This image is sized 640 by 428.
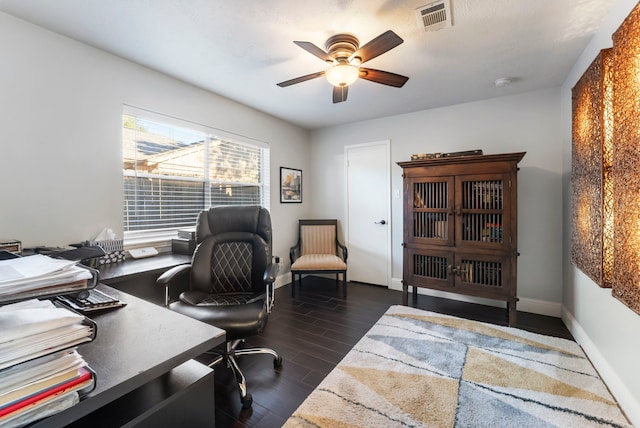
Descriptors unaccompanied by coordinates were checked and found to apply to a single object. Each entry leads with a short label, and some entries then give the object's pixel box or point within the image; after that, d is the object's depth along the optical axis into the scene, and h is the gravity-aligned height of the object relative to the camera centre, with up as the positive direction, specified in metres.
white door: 4.00 +0.01
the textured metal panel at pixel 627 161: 1.35 +0.26
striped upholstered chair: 4.27 -0.43
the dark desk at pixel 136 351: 0.66 -0.41
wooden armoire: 2.72 -0.15
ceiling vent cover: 1.71 +1.28
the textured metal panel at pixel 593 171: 1.73 +0.28
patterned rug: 1.58 -1.16
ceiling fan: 1.88 +1.09
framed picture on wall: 4.12 +0.44
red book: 0.53 -0.37
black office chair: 2.00 -0.44
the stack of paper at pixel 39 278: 0.64 -0.15
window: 2.54 +0.45
